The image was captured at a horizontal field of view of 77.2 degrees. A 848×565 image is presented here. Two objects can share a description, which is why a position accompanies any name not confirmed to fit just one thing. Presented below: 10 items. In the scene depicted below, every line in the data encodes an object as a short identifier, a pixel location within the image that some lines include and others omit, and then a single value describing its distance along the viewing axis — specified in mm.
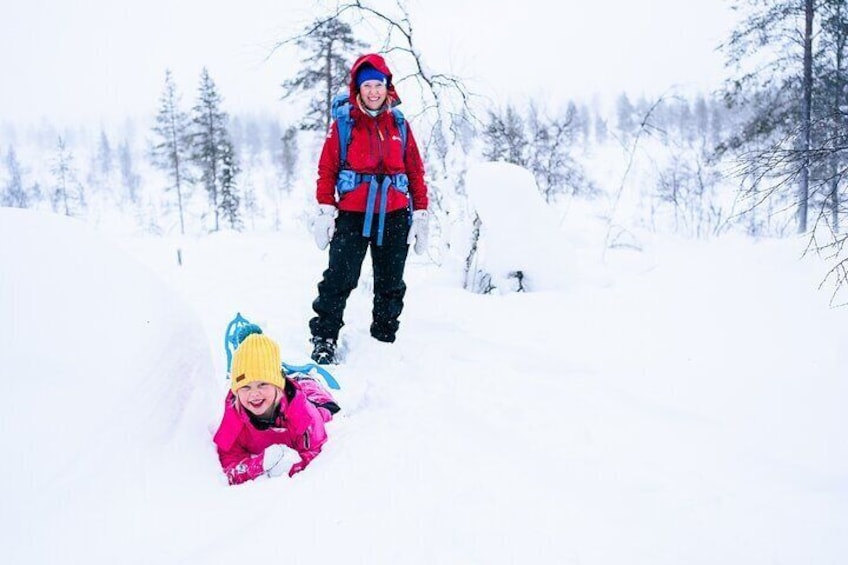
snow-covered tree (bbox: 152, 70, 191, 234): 34156
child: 2275
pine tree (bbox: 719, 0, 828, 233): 14164
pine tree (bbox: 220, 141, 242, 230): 29562
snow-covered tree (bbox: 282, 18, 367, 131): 20202
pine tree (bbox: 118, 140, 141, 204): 57612
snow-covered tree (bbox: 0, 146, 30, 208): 36309
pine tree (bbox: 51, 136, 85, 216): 44225
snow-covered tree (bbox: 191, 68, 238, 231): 29312
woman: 3582
